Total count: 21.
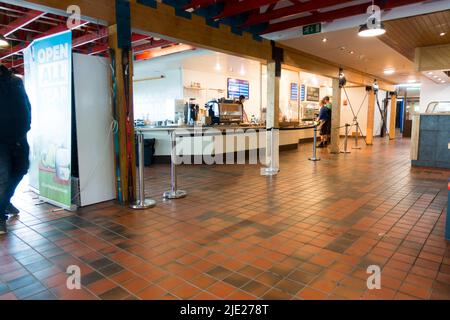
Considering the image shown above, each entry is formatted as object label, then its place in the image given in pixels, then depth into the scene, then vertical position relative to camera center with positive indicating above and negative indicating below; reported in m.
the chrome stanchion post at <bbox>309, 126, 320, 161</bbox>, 8.45 -0.85
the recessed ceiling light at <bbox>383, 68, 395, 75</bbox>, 11.34 +2.17
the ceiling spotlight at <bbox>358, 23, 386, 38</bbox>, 4.86 +1.55
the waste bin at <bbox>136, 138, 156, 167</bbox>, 7.74 -0.61
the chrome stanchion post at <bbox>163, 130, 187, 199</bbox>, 4.73 -1.01
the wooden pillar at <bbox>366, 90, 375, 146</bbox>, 12.38 +0.39
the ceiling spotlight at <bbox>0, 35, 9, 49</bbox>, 4.07 +1.20
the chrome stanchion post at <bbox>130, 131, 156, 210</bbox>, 4.23 -0.74
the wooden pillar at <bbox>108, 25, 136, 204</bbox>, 4.14 +0.11
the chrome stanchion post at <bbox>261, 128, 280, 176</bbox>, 6.72 -0.74
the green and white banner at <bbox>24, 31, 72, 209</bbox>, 3.93 +0.18
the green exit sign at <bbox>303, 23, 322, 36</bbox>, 6.03 +1.97
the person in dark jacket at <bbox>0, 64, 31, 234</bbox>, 3.37 -0.07
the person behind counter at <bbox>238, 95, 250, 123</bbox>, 8.93 +0.44
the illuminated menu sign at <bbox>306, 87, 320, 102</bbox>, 14.31 +1.60
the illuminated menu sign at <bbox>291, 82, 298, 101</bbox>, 12.43 +1.48
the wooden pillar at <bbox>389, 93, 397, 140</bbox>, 15.08 +0.47
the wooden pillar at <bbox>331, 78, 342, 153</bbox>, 9.81 +0.45
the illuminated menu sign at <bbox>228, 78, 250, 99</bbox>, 9.91 +1.29
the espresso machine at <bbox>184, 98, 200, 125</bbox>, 8.22 +0.40
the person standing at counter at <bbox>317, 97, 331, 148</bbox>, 10.96 +0.26
